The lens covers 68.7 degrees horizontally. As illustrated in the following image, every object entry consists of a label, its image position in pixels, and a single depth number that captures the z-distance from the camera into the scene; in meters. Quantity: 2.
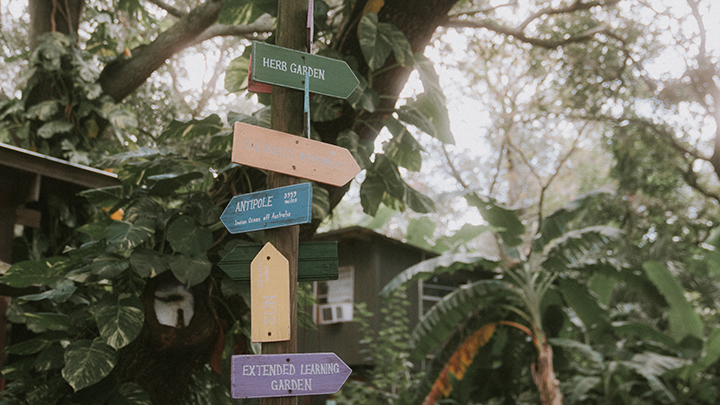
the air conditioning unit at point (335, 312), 11.46
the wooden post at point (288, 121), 1.94
